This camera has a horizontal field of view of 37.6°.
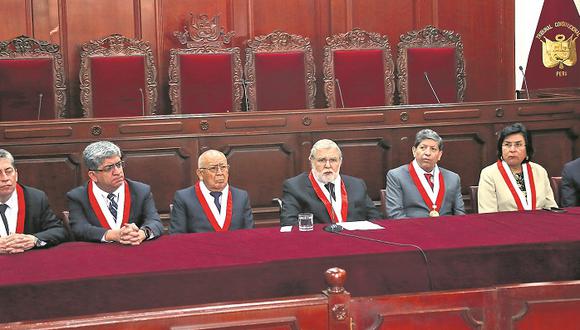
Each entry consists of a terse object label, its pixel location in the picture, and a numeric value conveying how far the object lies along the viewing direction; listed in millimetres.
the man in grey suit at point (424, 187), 4801
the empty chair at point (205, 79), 6898
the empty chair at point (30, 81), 6633
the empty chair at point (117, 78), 6770
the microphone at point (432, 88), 7139
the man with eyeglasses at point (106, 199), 4145
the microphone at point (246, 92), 7004
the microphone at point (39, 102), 6598
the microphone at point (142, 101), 6810
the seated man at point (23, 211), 3926
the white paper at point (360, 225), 3703
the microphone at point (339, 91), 7009
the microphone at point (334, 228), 3639
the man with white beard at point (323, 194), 4535
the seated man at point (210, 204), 4398
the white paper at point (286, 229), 3664
